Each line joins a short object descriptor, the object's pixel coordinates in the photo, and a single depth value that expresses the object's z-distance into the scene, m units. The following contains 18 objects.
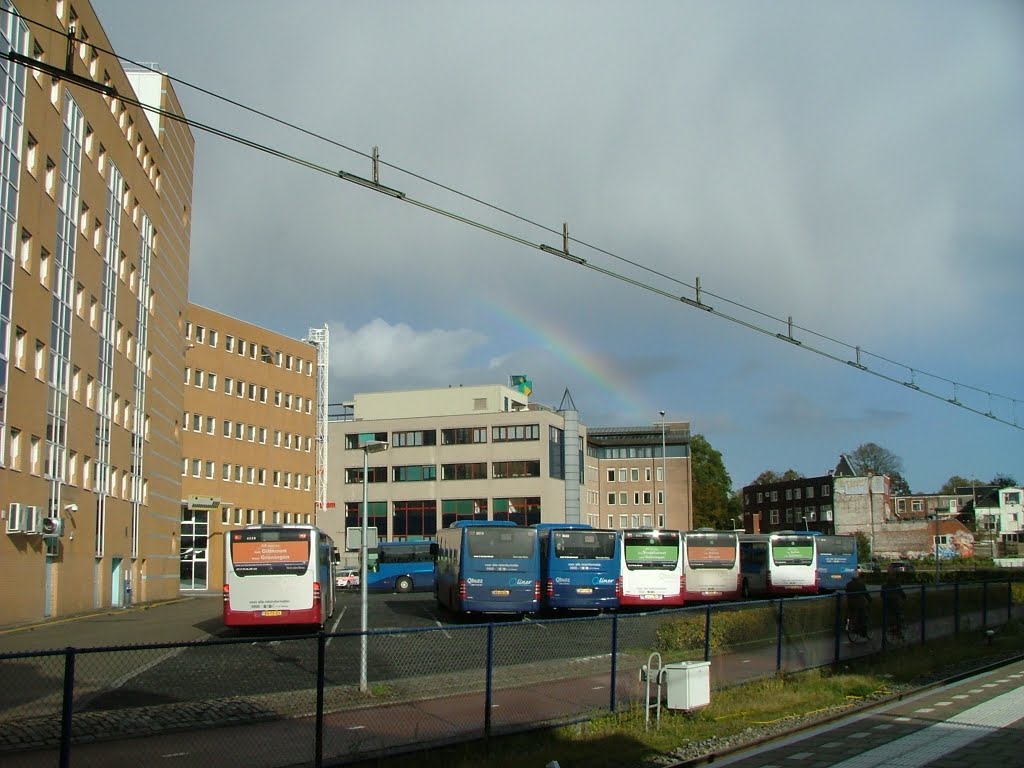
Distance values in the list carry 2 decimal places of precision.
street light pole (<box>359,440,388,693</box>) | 16.38
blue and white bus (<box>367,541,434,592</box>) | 55.66
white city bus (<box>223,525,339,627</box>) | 26.98
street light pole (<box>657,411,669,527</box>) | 106.60
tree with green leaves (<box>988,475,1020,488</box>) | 131.50
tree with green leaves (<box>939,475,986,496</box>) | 148.84
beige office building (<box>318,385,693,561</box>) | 91.81
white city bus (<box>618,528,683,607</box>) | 34.41
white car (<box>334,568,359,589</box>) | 61.03
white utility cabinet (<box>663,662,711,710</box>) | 13.70
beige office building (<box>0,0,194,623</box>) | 32.97
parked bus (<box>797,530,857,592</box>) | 44.47
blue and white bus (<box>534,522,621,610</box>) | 32.81
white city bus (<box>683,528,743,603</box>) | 38.78
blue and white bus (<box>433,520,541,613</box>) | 31.19
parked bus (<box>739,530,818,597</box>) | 43.88
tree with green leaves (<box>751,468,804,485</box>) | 140.88
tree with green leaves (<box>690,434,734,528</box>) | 117.88
